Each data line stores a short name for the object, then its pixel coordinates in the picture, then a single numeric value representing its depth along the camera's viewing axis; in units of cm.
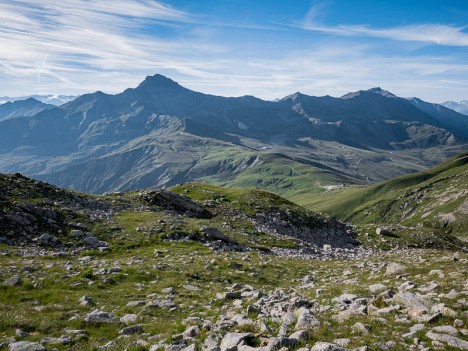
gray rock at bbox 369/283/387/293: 1728
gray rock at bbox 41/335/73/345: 1267
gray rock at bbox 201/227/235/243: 3612
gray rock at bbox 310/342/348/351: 1043
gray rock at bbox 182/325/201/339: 1291
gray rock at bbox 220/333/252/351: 1127
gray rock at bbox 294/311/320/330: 1244
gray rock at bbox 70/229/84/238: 3067
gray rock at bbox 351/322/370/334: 1177
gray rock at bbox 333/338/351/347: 1096
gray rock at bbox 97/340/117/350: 1234
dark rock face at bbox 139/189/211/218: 4769
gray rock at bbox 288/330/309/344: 1133
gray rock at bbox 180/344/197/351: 1161
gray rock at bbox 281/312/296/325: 1340
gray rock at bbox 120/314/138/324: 1481
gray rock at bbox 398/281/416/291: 1672
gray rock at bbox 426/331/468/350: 1041
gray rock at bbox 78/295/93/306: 1659
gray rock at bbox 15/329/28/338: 1316
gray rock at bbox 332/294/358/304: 1575
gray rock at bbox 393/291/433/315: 1338
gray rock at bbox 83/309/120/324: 1466
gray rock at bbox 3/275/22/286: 1849
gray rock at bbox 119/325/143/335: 1369
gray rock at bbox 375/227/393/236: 5272
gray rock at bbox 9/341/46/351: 1203
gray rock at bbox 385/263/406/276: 2182
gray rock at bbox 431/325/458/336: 1125
